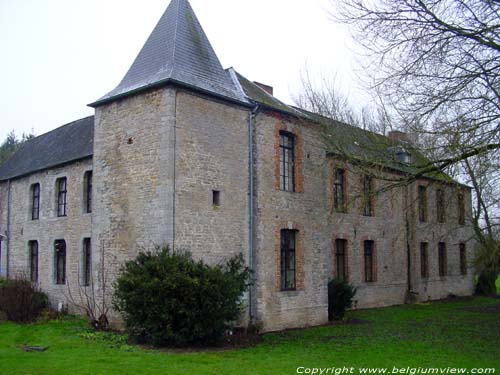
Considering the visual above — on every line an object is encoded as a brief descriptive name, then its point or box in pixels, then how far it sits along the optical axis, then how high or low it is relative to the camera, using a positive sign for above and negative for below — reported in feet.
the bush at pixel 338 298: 59.31 -5.69
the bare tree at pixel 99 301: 48.11 -4.92
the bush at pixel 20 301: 54.29 -5.41
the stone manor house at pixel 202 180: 45.80 +6.25
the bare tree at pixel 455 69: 35.40 +11.67
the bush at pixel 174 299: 39.96 -3.88
